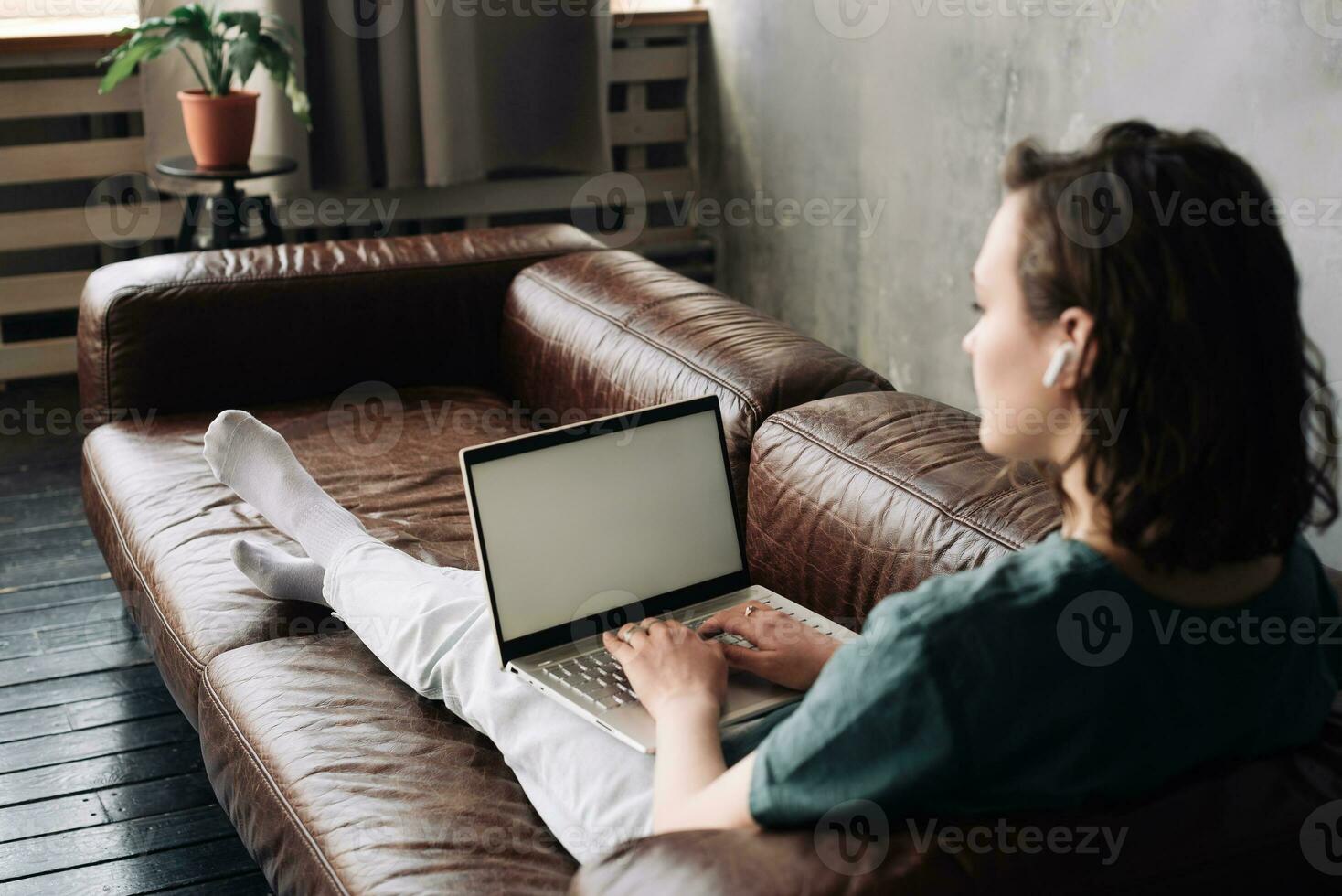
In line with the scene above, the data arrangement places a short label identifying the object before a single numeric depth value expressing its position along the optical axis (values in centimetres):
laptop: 132
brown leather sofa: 85
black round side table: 305
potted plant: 291
